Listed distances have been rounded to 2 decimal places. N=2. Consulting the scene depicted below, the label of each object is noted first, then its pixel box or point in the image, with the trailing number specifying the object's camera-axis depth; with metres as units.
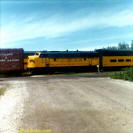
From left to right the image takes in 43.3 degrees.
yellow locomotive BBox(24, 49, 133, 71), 24.45
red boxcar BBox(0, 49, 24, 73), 23.64
